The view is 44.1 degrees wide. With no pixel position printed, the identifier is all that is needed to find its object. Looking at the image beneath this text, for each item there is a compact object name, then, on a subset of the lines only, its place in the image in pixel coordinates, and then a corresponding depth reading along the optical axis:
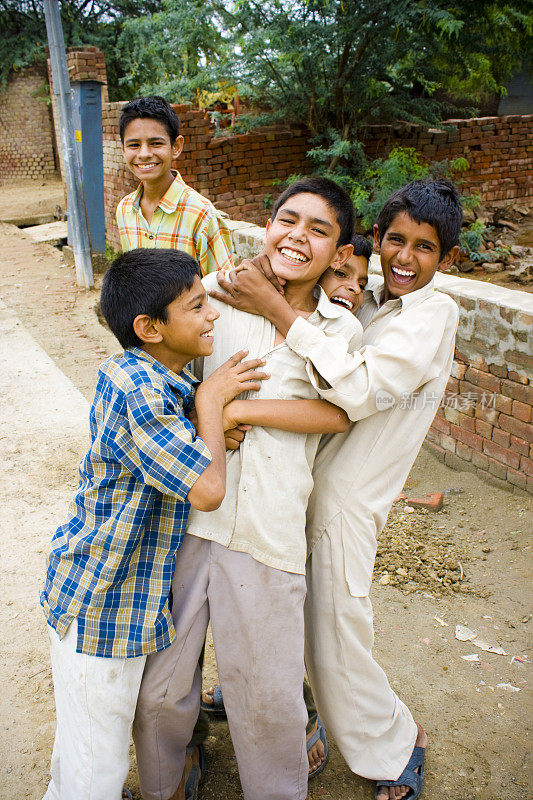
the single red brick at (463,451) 4.09
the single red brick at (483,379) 3.77
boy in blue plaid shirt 1.52
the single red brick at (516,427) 3.62
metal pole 7.58
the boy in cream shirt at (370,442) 1.63
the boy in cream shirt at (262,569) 1.62
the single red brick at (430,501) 3.87
